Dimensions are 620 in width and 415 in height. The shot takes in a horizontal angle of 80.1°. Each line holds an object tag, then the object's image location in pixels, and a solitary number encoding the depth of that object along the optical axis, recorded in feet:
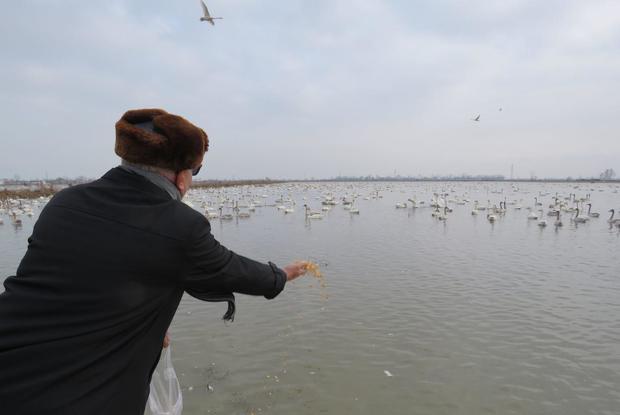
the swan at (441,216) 92.88
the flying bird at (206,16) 30.48
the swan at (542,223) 80.45
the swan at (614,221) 80.43
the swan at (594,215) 99.76
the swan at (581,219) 88.58
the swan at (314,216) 96.48
